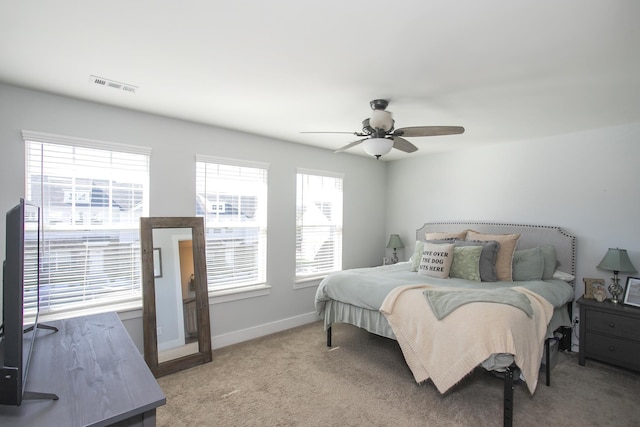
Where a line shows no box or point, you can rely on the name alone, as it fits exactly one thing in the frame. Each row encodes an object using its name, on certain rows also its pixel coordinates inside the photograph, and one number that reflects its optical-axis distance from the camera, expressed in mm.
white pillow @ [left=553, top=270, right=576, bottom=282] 3443
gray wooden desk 1015
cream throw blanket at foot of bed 2148
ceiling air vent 2357
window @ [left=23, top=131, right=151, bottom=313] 2631
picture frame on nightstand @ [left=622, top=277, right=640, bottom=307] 3075
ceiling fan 2561
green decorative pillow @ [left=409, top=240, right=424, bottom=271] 3893
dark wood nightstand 2916
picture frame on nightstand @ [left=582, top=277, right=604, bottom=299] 3303
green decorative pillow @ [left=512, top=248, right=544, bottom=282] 3430
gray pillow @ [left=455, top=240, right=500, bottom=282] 3424
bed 2186
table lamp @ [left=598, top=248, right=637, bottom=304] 3076
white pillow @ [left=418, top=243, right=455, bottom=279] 3486
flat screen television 994
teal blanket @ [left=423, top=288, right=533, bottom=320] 2385
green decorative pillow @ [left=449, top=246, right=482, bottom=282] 3420
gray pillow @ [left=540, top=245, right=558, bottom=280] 3480
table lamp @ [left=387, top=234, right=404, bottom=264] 5051
